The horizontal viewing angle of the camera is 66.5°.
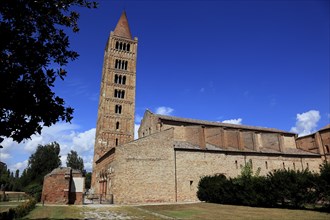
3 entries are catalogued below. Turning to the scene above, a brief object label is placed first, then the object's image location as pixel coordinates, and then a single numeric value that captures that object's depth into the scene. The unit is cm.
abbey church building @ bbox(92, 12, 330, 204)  2636
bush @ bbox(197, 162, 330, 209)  1730
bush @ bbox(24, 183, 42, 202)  2711
